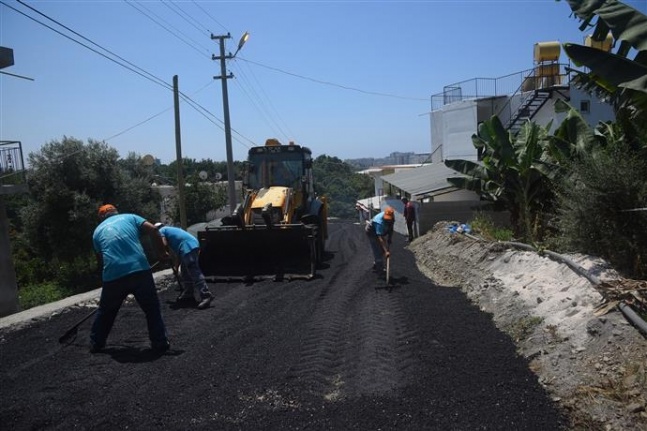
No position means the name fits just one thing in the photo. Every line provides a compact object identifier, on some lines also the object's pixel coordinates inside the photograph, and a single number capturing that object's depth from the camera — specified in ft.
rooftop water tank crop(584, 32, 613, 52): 65.26
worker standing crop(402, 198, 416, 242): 62.69
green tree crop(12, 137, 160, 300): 80.74
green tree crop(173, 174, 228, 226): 126.21
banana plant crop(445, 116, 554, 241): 41.88
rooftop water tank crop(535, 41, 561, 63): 75.66
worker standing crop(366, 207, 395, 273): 35.37
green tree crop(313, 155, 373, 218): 226.17
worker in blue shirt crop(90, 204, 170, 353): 19.61
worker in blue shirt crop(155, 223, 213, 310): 28.12
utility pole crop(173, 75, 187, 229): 66.13
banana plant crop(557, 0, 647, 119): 21.72
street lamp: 77.97
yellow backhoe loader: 36.63
